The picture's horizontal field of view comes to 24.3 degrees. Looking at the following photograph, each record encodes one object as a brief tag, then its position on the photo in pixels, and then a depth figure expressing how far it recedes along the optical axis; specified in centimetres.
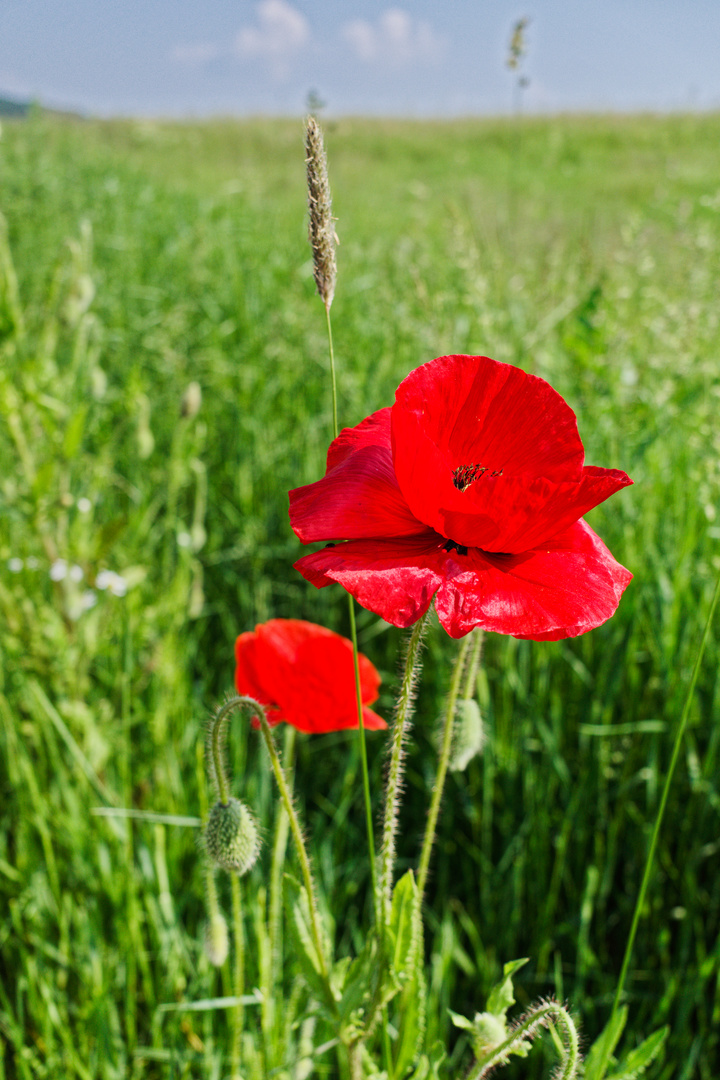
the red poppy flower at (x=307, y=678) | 42
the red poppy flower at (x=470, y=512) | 34
